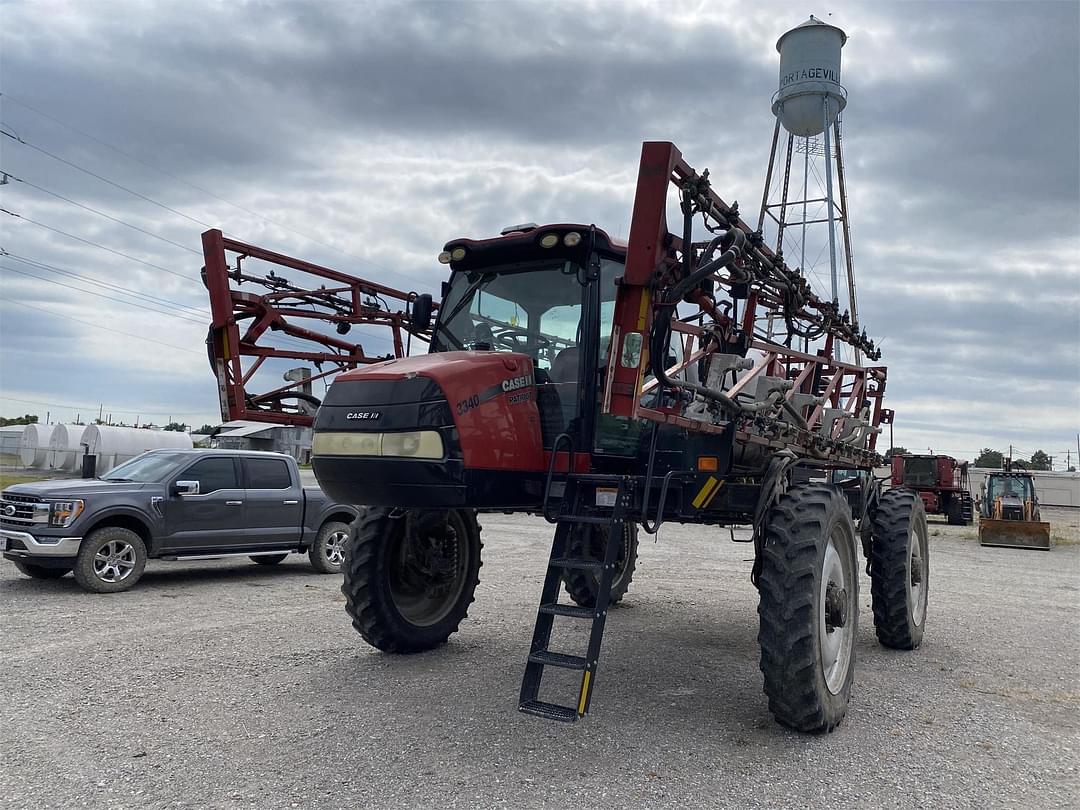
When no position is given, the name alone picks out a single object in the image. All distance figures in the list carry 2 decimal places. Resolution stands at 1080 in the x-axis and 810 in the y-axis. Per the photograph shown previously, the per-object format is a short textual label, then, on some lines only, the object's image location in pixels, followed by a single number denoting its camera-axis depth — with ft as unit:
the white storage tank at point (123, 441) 123.85
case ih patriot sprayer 15.39
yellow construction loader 67.41
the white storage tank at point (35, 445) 137.28
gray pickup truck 30.63
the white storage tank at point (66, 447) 126.78
